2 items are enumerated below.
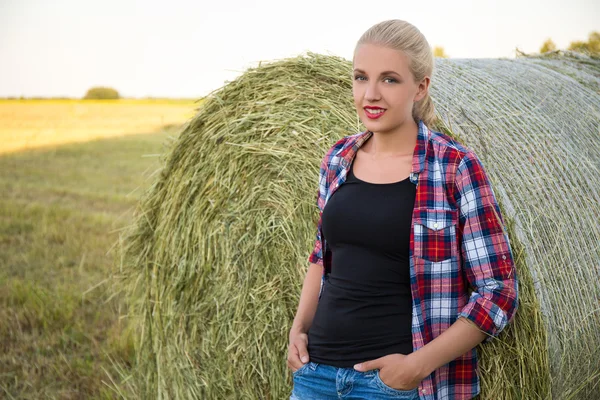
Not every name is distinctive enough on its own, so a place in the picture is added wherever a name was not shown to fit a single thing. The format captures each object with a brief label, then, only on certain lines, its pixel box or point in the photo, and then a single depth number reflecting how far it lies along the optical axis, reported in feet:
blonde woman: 6.09
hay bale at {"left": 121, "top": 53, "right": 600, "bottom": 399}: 7.63
